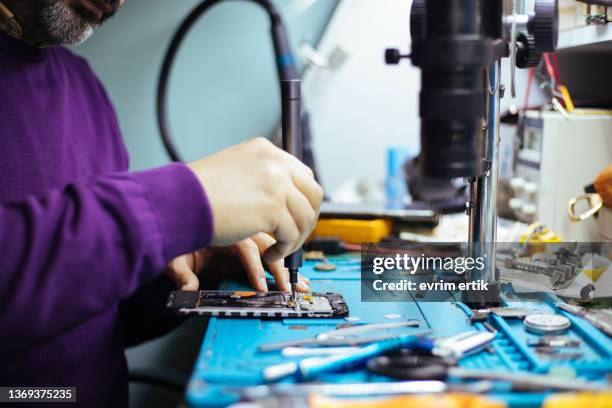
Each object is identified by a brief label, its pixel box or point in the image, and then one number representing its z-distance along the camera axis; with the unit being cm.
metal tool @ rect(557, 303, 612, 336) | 75
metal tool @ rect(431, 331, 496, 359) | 68
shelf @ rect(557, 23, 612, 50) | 108
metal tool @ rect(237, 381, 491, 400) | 56
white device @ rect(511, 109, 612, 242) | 125
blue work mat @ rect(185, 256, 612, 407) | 62
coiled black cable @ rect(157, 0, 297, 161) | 161
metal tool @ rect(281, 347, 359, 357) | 69
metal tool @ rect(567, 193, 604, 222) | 109
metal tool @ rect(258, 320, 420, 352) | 71
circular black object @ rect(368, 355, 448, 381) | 62
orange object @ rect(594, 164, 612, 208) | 103
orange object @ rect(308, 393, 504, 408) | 53
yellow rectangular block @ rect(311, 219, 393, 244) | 130
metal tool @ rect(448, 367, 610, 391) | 57
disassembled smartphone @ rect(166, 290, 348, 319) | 81
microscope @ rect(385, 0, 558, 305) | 64
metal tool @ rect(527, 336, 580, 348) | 71
